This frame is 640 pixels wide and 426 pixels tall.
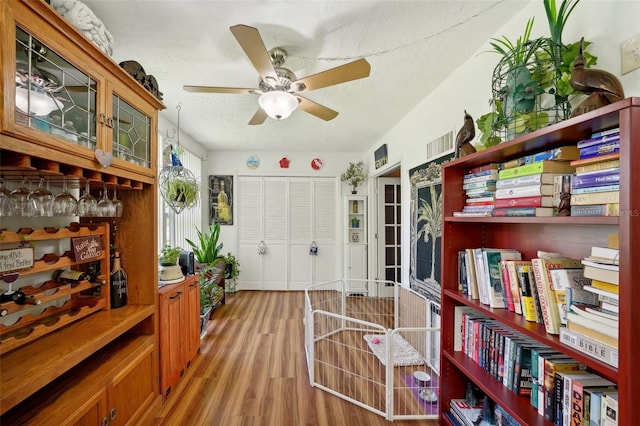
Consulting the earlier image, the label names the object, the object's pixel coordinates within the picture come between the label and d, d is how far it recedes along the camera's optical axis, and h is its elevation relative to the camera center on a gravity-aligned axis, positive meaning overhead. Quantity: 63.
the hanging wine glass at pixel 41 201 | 1.12 +0.06
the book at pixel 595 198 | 0.74 +0.05
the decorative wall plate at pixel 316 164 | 4.62 +0.90
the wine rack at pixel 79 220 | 0.93 -0.03
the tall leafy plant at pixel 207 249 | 3.71 -0.51
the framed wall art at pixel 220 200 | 4.55 +0.25
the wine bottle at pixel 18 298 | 1.16 -0.38
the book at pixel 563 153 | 0.94 +0.22
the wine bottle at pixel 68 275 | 1.46 -0.34
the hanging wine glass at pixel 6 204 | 1.05 +0.04
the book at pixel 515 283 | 1.10 -0.30
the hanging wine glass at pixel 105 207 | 1.48 +0.04
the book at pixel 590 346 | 0.74 -0.40
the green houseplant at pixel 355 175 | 4.41 +0.67
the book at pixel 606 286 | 0.75 -0.22
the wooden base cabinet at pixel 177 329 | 1.83 -0.91
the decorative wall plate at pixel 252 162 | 4.56 +0.92
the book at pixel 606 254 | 0.76 -0.12
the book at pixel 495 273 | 1.19 -0.28
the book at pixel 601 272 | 0.75 -0.17
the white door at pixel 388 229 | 4.23 -0.24
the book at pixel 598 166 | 0.75 +0.15
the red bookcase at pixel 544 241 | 0.68 -0.12
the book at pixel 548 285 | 0.94 -0.27
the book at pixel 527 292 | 1.03 -0.32
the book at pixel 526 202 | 0.98 +0.05
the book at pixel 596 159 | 0.75 +0.17
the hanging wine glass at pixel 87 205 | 1.39 +0.05
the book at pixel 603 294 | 0.75 -0.24
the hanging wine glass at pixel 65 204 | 1.23 +0.05
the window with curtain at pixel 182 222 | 3.10 -0.10
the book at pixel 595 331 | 0.74 -0.36
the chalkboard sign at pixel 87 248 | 1.44 -0.19
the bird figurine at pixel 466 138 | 1.42 +0.42
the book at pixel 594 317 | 0.75 -0.31
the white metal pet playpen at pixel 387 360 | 1.83 -1.34
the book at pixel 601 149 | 0.75 +0.20
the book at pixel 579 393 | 0.86 -0.60
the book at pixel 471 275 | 1.33 -0.31
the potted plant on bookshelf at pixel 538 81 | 1.03 +0.56
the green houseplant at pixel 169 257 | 2.16 -0.36
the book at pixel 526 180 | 0.97 +0.14
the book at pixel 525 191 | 0.97 +0.09
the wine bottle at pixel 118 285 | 1.66 -0.45
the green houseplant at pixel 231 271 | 4.18 -0.94
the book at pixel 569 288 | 0.89 -0.26
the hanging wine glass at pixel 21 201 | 1.09 +0.06
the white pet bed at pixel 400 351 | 2.35 -1.33
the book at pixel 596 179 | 0.75 +0.11
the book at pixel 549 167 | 0.97 +0.18
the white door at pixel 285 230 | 4.61 -0.28
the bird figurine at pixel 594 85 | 0.82 +0.41
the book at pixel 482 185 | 1.27 +0.15
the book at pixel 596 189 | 0.75 +0.08
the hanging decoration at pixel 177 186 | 2.53 +0.28
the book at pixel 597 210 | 0.74 +0.01
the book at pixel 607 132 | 0.75 +0.25
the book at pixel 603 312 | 0.75 -0.30
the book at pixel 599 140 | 0.75 +0.23
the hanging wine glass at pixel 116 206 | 1.59 +0.05
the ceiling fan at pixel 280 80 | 1.38 +0.82
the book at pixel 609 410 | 0.76 -0.59
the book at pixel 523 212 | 0.98 +0.01
